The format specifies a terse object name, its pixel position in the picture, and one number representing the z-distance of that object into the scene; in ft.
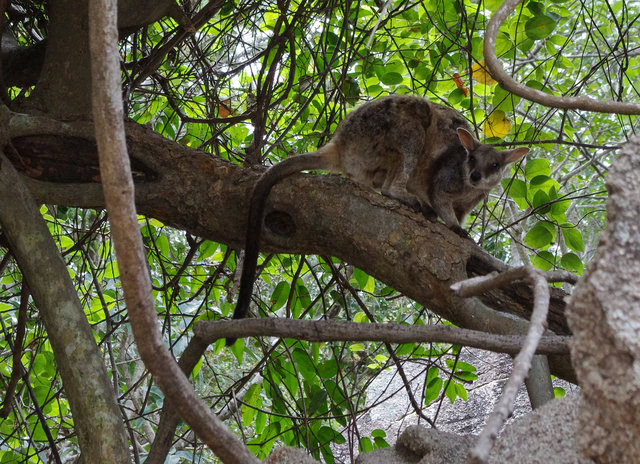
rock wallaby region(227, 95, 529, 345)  12.89
